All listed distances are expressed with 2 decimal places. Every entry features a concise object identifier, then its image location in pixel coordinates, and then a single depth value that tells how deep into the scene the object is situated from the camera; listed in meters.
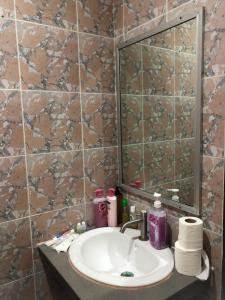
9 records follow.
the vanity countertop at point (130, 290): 0.86
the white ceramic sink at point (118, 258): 0.93
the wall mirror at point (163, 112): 1.01
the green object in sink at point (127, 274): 1.11
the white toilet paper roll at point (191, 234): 0.93
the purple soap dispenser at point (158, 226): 1.10
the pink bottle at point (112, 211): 1.36
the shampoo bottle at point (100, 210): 1.37
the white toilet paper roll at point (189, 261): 0.93
